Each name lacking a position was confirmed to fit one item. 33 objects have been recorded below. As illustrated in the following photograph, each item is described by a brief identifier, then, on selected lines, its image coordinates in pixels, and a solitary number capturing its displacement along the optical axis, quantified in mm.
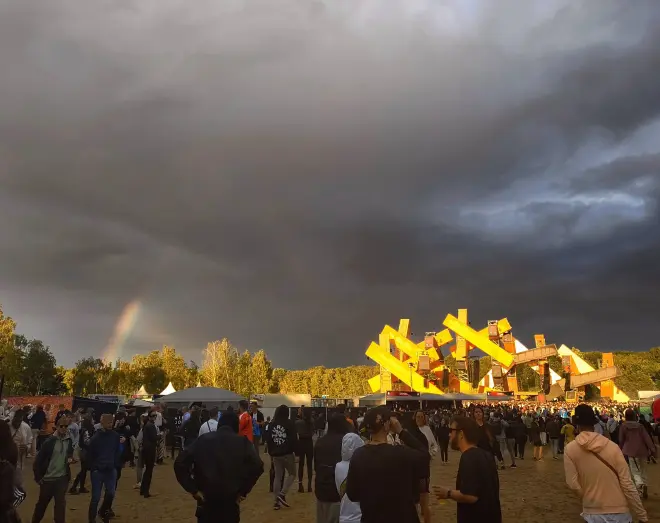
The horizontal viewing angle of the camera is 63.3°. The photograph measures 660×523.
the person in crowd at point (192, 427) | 13453
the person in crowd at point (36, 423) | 17891
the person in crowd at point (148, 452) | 11523
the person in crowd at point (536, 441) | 20262
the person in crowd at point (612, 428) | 17117
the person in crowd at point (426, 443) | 5185
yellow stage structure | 48531
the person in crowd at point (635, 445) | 10070
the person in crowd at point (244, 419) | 10367
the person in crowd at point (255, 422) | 12002
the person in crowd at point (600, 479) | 4227
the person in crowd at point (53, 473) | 7137
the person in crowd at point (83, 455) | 11234
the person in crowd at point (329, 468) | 5879
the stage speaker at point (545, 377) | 51125
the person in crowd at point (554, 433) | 20808
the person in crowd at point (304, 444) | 11773
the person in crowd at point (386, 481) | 3633
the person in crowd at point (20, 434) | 9641
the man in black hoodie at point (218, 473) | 4680
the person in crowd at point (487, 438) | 6078
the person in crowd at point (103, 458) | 8125
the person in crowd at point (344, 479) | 4812
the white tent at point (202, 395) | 21878
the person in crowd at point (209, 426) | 8922
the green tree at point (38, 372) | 64312
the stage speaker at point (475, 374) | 60125
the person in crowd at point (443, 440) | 20625
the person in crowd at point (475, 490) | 3920
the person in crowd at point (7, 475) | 3043
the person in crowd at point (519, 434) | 19094
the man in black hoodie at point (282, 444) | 9922
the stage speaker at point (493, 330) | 49312
